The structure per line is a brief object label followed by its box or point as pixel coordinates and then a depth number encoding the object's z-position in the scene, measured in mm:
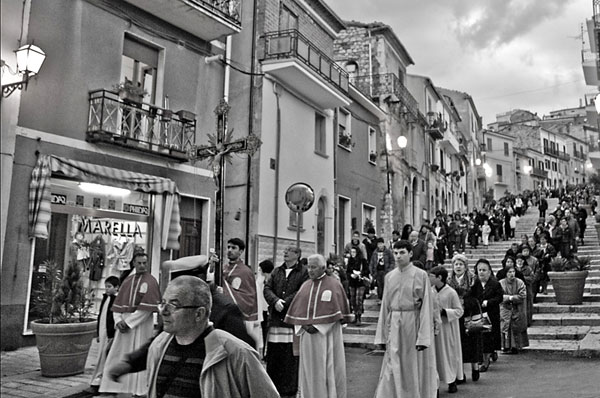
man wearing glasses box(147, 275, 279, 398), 2684
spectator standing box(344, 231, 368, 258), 15586
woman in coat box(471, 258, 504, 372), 9820
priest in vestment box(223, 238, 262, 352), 7668
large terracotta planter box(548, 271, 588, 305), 14038
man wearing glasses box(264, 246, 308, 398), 8023
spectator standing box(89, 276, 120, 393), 7715
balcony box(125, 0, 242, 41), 13680
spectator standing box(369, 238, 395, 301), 15195
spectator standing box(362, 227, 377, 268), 16812
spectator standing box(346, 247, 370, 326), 14420
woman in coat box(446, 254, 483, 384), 8992
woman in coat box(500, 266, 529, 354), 11367
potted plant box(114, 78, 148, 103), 12867
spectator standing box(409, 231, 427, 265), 15391
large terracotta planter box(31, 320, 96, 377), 8203
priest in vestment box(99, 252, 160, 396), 7480
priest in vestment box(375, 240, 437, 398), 7012
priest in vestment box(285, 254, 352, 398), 7145
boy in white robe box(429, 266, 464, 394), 8305
